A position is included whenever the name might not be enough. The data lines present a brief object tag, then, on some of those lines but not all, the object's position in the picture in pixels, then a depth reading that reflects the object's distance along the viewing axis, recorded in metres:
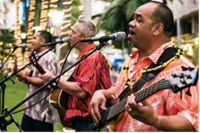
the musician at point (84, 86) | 2.99
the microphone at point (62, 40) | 3.00
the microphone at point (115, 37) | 2.29
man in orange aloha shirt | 1.62
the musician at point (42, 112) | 4.07
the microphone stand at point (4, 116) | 2.43
